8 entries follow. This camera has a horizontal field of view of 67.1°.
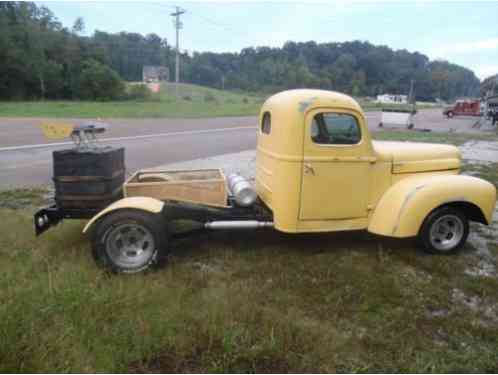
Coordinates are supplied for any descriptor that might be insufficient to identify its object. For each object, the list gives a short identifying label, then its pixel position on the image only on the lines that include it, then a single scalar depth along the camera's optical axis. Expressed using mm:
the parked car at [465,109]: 42544
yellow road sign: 4032
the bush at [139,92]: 62156
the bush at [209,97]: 62431
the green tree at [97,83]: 61312
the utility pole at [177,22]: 47450
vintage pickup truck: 3939
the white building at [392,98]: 86438
